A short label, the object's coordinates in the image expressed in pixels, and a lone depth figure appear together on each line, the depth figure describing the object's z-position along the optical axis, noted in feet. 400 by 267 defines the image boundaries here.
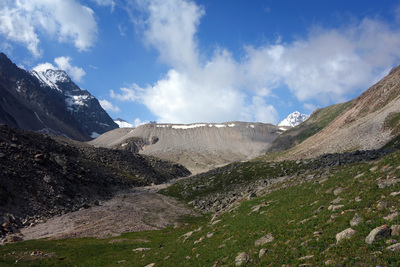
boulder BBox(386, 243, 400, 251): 42.72
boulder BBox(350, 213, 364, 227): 56.13
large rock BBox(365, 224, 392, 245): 47.41
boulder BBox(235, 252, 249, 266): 62.82
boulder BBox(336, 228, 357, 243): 52.88
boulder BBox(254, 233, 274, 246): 69.52
